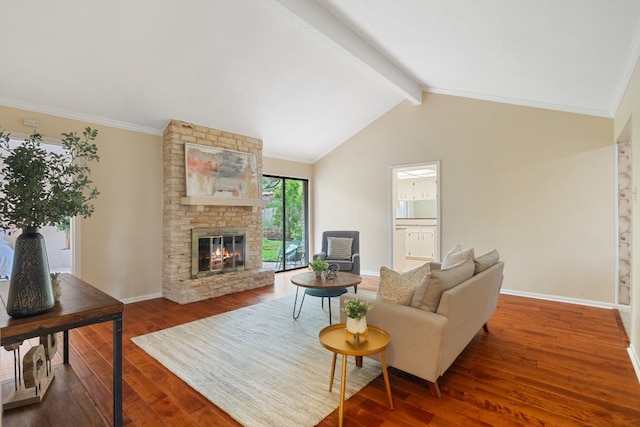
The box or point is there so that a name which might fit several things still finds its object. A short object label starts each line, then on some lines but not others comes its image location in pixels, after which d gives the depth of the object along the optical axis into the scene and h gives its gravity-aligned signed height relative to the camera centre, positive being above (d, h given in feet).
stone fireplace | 15.60 -1.08
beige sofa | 7.03 -2.72
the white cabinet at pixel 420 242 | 27.32 -2.51
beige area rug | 7.00 -4.24
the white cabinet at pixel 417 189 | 29.14 +2.39
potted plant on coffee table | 12.93 -2.13
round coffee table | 11.76 -2.65
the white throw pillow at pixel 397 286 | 7.94 -1.85
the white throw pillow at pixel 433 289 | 7.42 -1.79
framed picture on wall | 15.99 +2.26
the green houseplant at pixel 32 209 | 4.79 +0.09
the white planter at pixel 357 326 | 6.90 -2.47
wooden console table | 4.50 -1.60
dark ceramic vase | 4.74 -0.99
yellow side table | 6.49 -2.82
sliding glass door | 22.29 -0.76
